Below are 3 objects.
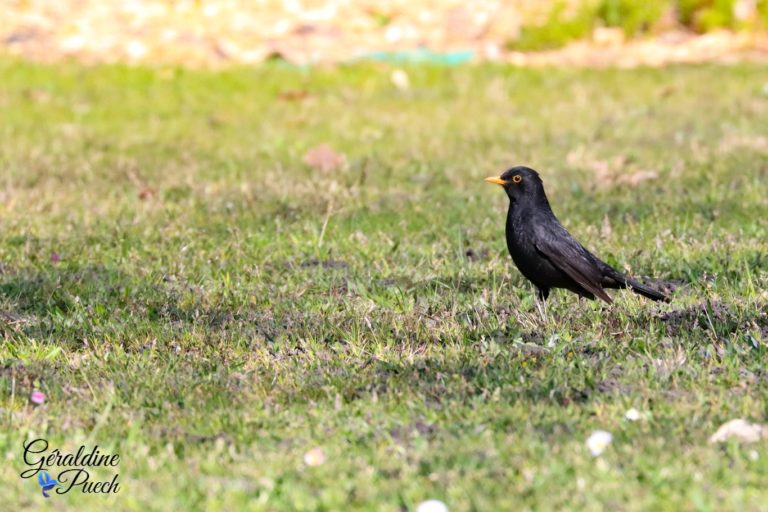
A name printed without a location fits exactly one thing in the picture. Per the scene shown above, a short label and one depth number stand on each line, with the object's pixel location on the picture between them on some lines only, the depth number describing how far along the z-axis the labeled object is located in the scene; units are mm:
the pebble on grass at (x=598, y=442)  7410
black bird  10641
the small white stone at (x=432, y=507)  6666
